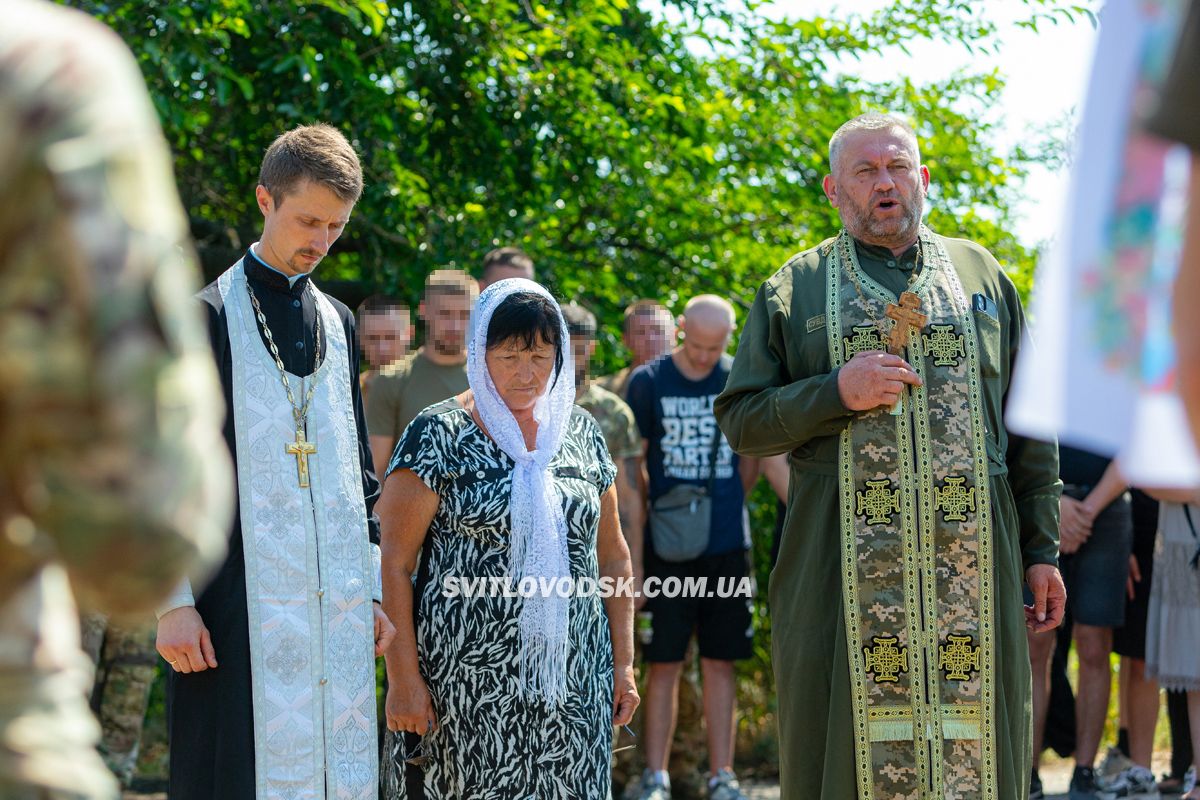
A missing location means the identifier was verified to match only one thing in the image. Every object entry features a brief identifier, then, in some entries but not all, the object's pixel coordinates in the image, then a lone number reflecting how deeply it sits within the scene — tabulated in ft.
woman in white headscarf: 14.78
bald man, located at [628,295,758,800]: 25.38
